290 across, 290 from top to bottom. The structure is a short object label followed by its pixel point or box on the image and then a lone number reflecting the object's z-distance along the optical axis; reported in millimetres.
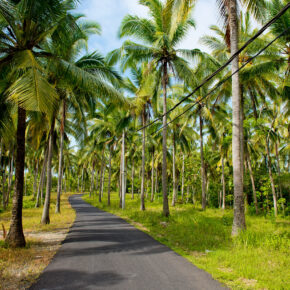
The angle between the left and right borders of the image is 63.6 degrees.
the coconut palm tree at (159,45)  13961
